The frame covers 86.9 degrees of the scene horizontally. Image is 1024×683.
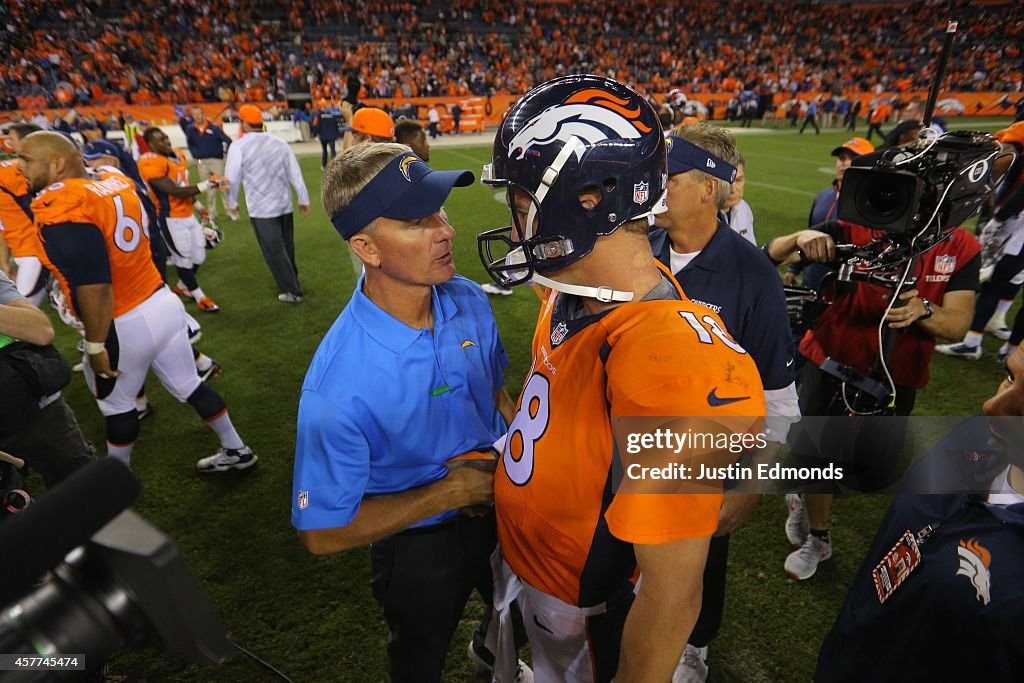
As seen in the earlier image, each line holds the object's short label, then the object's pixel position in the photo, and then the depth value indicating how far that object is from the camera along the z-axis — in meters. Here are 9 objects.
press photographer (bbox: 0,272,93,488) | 2.52
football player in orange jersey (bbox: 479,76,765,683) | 1.18
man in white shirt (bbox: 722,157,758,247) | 4.46
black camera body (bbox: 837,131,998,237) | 2.25
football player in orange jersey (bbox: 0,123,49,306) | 5.23
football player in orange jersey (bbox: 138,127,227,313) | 7.24
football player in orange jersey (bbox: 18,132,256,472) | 3.34
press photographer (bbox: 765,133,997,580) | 2.31
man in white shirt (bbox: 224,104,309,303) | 7.05
